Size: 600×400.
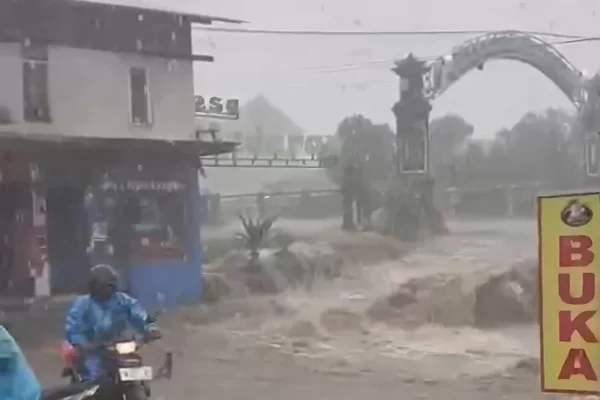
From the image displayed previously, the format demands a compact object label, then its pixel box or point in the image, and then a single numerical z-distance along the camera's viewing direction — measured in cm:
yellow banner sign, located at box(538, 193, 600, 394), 584
